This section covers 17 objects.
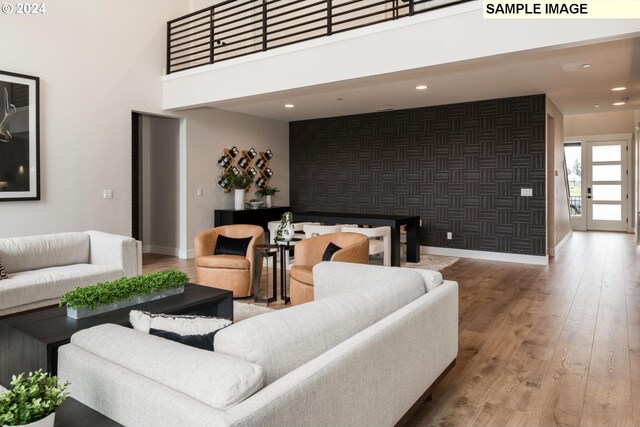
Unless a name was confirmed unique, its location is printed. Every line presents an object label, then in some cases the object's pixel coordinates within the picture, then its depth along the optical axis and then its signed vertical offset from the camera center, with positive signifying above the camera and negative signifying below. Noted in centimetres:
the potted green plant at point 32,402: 102 -46
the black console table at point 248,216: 729 -13
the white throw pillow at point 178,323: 157 -42
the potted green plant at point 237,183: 751 +44
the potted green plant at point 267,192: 813 +30
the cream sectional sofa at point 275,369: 112 -47
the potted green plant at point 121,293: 246 -50
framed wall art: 483 +82
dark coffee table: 205 -61
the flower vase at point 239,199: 757 +16
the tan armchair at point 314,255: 383 -43
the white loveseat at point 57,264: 337 -50
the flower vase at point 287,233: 461 -26
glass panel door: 1034 +48
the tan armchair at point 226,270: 439 -61
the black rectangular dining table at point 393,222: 624 -21
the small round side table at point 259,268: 432 -58
